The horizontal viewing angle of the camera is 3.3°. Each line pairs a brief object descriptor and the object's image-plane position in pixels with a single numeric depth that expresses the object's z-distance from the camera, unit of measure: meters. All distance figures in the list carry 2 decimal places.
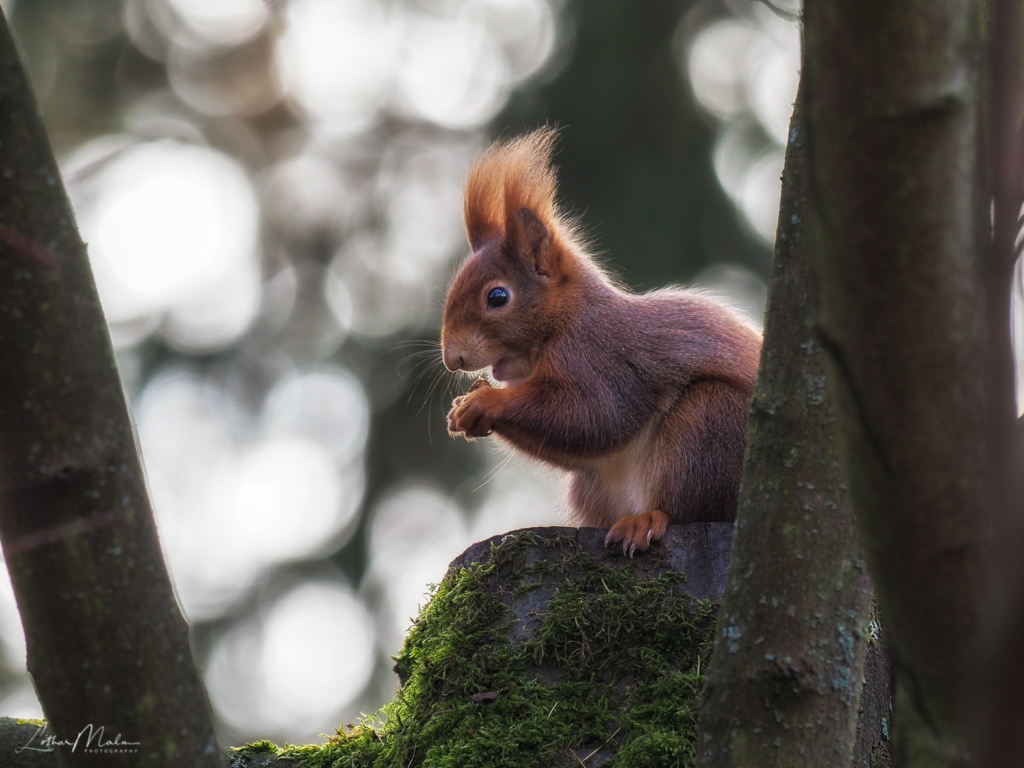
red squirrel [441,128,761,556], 7.12
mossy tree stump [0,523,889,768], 7.01
